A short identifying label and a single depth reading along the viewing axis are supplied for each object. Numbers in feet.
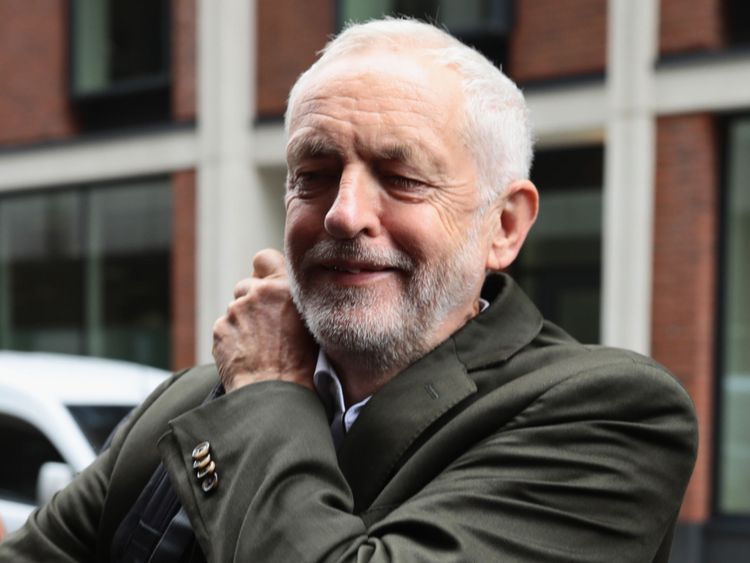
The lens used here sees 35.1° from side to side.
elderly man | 5.20
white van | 16.76
